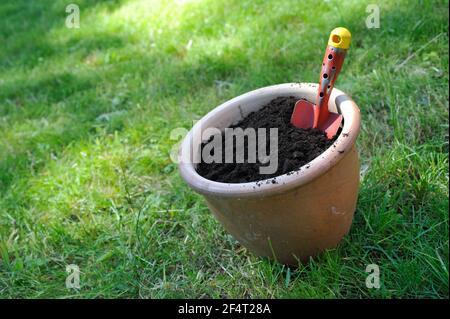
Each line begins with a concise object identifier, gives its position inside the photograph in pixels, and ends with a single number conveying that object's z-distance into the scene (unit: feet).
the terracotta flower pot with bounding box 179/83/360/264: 4.48
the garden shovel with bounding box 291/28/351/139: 4.81
